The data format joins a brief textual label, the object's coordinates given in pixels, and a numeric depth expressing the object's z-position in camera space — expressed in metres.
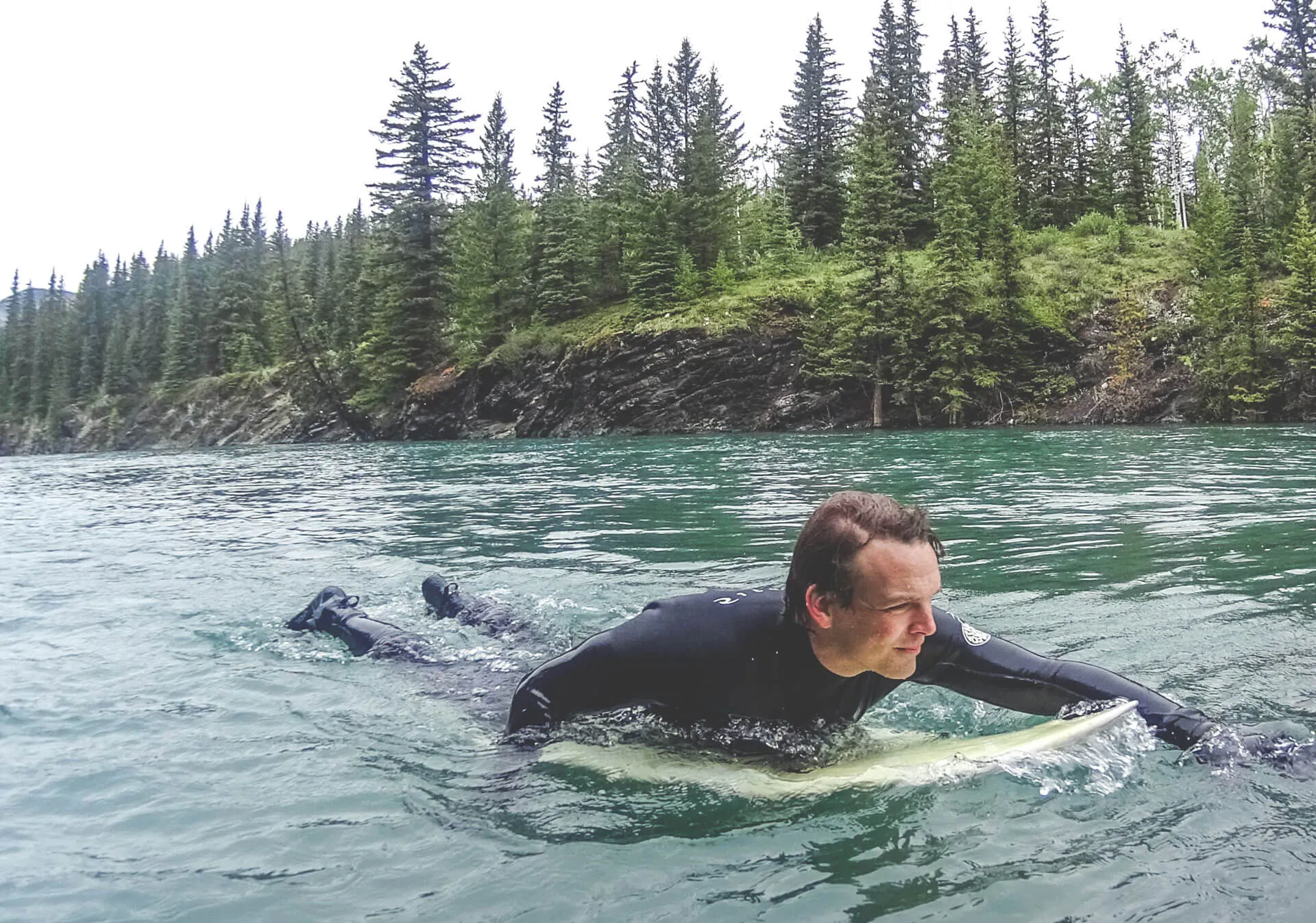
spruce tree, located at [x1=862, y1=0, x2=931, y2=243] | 48.16
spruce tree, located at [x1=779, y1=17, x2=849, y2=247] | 51.66
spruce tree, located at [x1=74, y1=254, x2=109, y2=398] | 88.75
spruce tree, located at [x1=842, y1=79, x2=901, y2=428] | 36.97
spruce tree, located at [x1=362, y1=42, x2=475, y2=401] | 48.88
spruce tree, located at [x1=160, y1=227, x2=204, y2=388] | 77.19
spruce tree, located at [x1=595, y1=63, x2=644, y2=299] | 48.56
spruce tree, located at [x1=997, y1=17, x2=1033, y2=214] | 50.06
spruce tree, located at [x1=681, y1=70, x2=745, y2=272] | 47.00
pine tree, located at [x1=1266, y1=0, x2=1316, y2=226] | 37.19
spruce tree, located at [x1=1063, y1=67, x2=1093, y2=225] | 49.03
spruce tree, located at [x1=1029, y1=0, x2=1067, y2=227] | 48.97
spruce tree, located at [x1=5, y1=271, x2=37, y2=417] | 95.56
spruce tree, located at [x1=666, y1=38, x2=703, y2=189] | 56.53
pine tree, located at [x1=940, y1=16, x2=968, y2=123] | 49.34
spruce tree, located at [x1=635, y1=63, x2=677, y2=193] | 48.53
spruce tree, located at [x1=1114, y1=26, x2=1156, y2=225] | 47.81
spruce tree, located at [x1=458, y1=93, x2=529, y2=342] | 48.88
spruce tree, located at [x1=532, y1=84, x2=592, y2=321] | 48.00
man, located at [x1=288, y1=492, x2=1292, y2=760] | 2.88
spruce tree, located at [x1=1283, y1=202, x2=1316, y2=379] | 28.59
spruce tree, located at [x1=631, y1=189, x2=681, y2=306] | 44.53
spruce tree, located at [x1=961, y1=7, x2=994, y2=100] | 57.00
